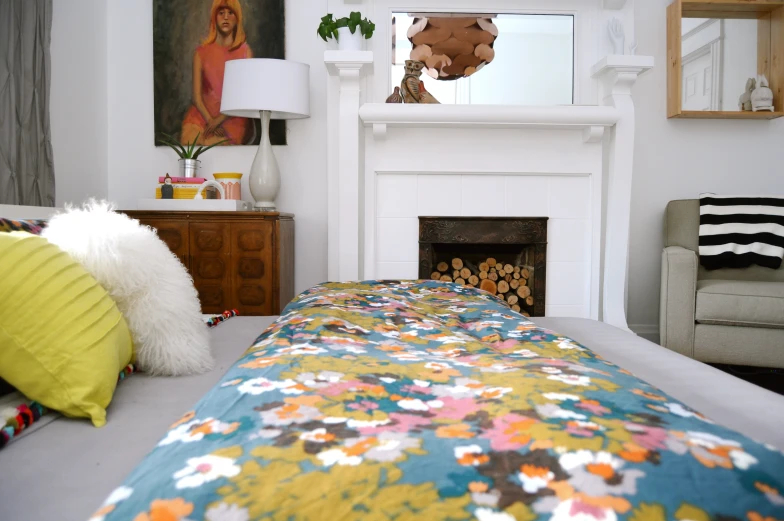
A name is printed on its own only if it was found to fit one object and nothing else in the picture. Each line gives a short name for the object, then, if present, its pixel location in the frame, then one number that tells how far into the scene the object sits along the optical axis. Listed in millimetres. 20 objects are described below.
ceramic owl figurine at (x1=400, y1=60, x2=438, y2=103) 3340
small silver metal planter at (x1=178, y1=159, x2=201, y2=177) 3309
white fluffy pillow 1103
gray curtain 2555
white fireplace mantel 3277
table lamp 3018
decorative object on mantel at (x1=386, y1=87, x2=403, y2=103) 3282
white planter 3199
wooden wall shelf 3404
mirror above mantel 3521
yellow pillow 888
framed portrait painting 3453
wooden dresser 2994
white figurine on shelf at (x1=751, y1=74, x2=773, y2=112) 3402
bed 561
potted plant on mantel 3178
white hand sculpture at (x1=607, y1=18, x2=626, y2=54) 3314
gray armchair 2736
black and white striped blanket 3113
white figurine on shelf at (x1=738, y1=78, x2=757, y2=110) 3469
